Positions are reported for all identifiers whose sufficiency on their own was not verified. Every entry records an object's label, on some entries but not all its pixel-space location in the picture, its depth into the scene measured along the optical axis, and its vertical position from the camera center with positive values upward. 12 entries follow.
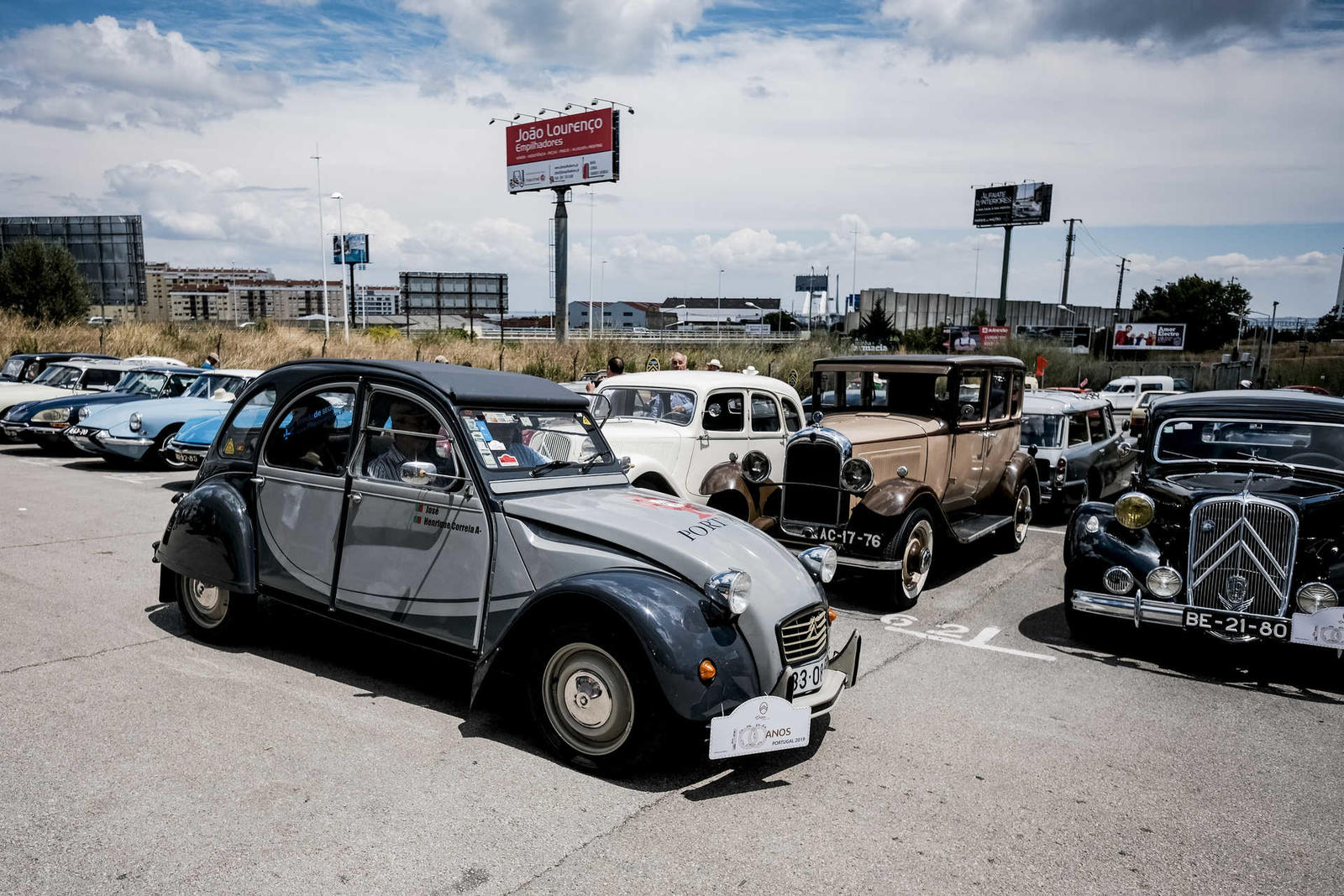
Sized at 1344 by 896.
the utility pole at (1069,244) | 66.75 +6.67
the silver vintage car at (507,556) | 3.89 -1.22
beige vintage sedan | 7.33 -1.34
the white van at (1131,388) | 34.53 -2.17
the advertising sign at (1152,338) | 64.69 -0.19
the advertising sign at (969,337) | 53.44 -0.50
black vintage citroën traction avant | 5.56 -1.33
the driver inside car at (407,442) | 4.70 -0.70
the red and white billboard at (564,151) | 36.81 +7.10
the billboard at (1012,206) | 59.41 +8.54
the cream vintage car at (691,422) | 8.81 -1.08
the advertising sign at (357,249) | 52.09 +3.62
